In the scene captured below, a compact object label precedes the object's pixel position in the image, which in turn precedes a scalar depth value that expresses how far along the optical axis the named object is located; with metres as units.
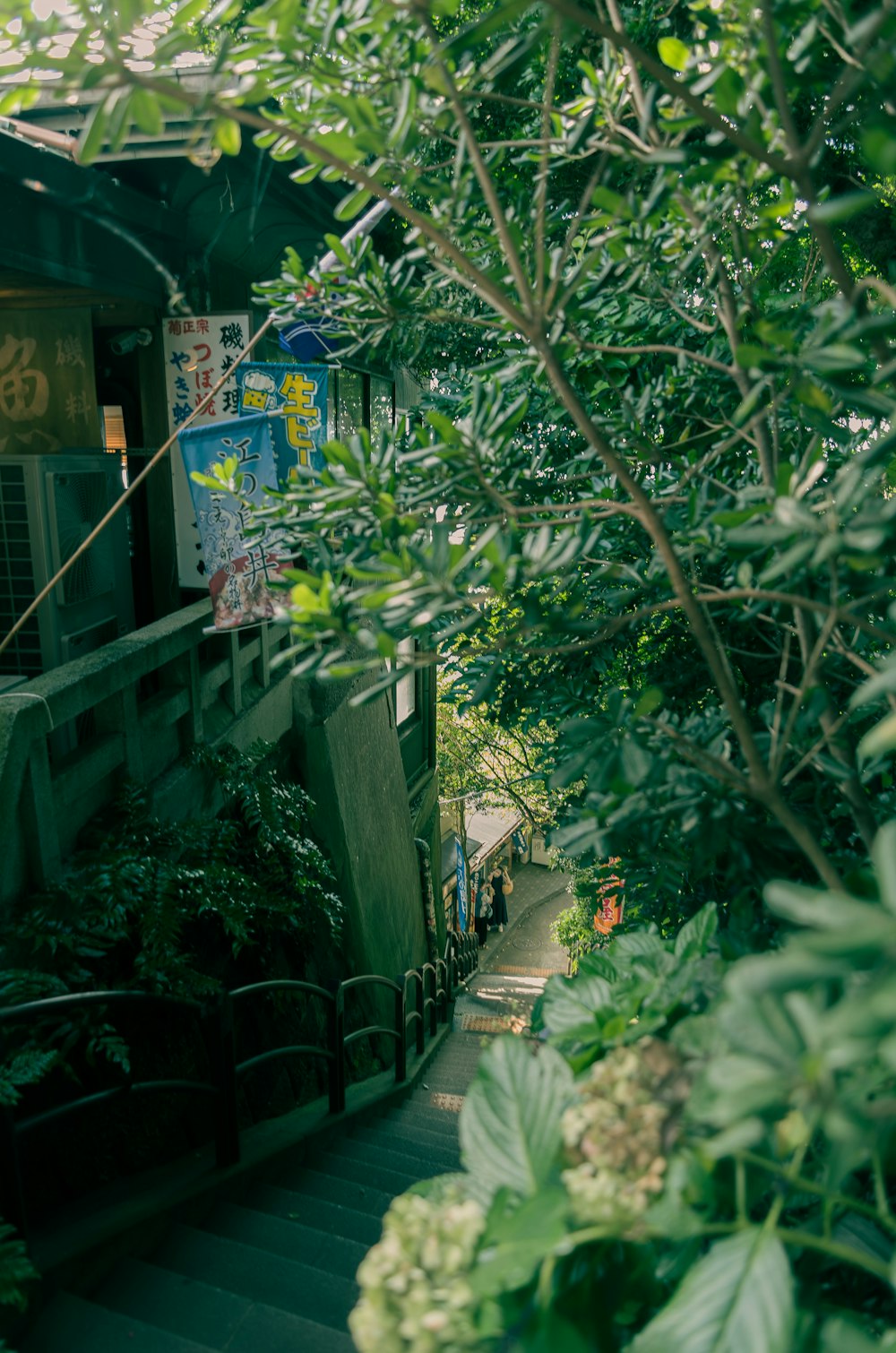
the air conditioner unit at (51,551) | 5.34
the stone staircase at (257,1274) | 3.10
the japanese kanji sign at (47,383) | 6.75
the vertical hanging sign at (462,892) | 19.48
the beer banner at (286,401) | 5.98
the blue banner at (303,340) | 6.19
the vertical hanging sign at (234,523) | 5.43
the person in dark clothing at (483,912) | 22.41
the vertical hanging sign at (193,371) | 6.67
